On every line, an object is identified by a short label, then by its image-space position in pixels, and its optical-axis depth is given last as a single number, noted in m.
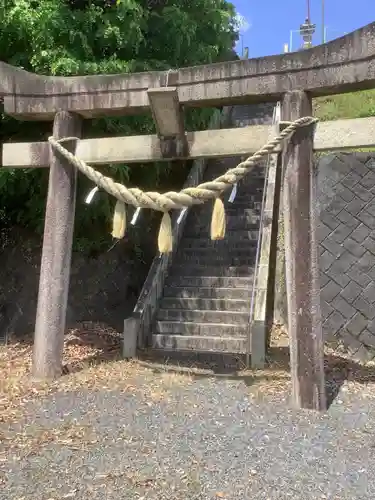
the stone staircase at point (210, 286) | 6.65
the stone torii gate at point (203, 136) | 4.25
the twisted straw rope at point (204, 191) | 4.17
